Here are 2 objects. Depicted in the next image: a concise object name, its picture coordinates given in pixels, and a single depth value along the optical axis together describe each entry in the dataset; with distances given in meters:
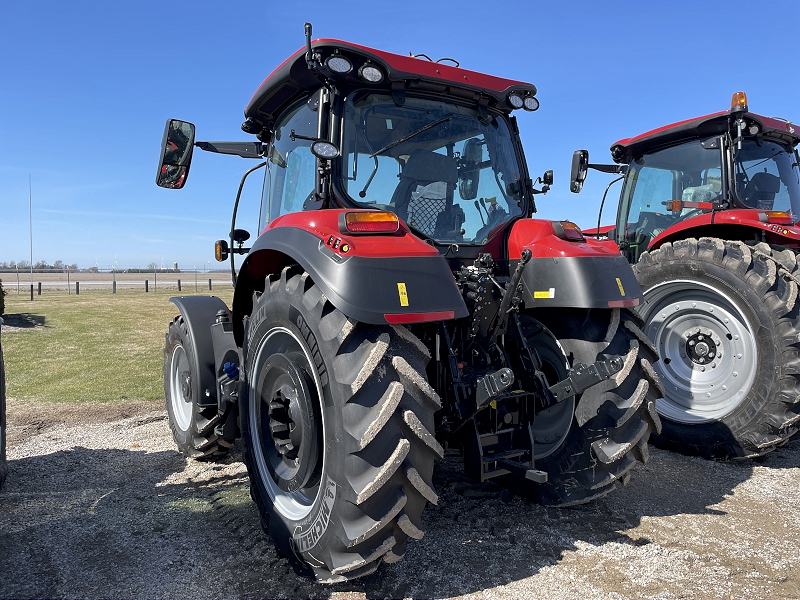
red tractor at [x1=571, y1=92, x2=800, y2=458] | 4.35
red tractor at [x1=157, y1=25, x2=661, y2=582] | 2.37
